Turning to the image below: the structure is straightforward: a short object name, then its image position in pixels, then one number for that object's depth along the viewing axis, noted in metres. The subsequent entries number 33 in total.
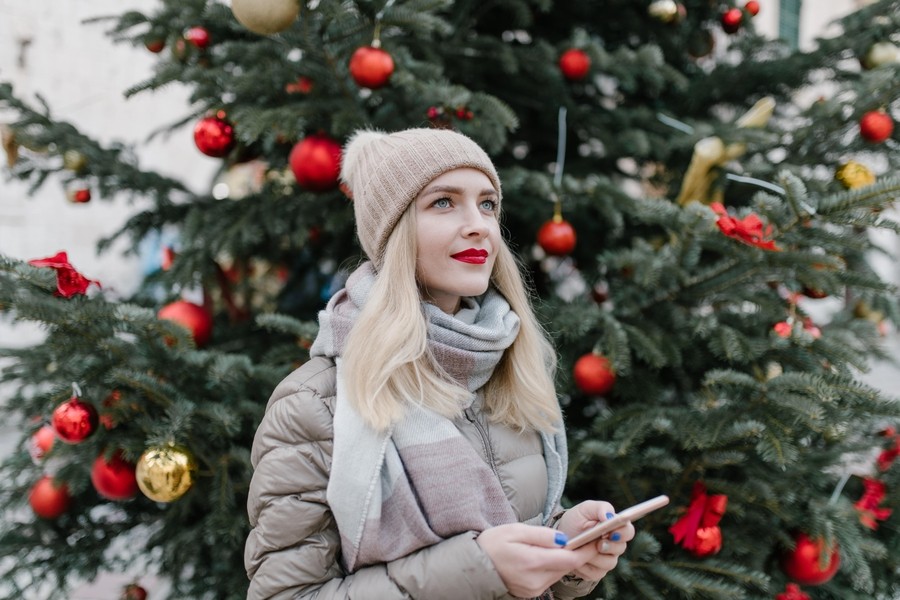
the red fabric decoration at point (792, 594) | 2.01
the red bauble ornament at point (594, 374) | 1.96
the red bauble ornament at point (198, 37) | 2.14
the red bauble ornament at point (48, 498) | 2.05
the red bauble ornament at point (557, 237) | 2.22
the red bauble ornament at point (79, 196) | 2.38
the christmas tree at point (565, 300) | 1.75
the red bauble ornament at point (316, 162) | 2.06
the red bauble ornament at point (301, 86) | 2.17
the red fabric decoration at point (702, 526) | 1.83
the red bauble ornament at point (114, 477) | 1.88
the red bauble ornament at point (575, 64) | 2.33
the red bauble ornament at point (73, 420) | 1.70
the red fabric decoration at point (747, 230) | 1.68
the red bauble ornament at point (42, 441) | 2.10
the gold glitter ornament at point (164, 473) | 1.72
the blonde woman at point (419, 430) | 1.20
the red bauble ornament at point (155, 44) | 2.24
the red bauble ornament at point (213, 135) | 2.17
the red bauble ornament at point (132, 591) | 2.21
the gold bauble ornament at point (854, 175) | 2.03
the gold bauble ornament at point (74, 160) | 2.19
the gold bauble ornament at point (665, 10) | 2.51
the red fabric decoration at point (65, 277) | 1.61
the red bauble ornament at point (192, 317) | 2.20
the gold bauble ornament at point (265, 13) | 1.75
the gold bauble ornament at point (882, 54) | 2.33
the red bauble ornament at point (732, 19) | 2.66
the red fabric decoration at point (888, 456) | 2.29
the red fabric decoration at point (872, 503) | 2.12
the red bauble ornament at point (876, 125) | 2.10
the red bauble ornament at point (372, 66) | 1.87
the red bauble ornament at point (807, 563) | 1.95
